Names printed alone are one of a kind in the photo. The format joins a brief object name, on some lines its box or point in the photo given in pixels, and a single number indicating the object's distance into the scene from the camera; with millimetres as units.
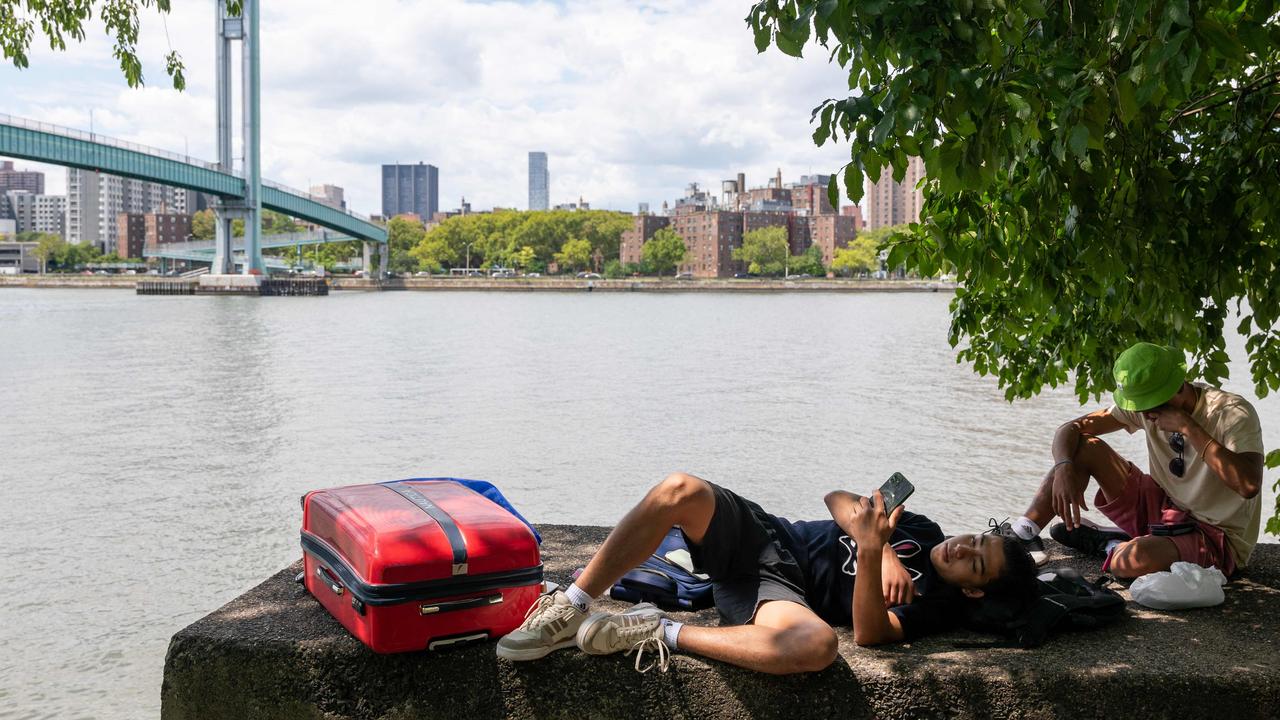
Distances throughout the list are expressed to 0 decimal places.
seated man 3773
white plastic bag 3840
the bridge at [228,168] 60438
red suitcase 3281
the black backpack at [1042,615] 3512
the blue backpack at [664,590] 3885
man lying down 3312
